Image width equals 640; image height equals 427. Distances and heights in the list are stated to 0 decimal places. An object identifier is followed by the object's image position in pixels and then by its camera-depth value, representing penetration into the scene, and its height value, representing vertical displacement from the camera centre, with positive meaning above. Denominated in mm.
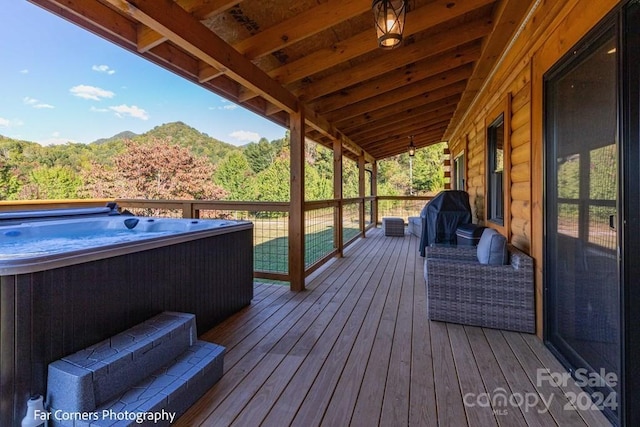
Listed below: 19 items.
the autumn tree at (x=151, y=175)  10539 +1366
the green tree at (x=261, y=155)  22078 +4135
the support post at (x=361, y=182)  8170 +785
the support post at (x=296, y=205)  3822 +83
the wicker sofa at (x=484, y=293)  2500 -695
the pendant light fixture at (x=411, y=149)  7692 +1564
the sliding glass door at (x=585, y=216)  1505 -39
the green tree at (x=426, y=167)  19000 +2736
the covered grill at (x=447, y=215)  4648 -67
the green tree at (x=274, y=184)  15289 +1443
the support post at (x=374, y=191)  10305 +675
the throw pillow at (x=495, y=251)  2680 -354
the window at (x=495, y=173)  3721 +470
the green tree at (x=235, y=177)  15781 +1826
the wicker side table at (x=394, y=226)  7969 -391
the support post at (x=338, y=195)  5848 +333
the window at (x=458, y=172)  6637 +892
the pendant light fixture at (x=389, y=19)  1907 +1219
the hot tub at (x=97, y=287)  1352 -452
